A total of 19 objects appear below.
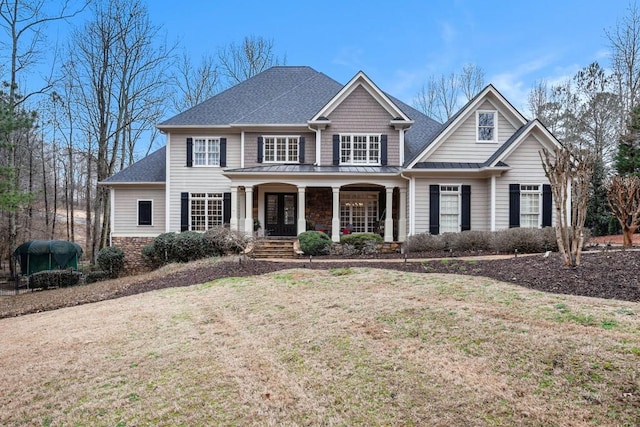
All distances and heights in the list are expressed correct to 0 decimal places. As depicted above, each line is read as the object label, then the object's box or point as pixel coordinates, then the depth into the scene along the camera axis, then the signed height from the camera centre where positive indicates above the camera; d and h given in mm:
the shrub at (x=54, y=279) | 15370 -2608
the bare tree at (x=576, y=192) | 8305 +558
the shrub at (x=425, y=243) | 14383 -1002
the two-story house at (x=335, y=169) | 15586 +2060
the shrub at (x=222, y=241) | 13926 -976
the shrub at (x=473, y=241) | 14055 -919
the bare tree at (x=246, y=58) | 32688 +13411
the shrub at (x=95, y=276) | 16453 -2649
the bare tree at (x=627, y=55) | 24734 +10790
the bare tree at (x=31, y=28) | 18969 +9296
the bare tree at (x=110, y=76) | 23484 +8883
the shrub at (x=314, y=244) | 14602 -1077
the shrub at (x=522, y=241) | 13117 -830
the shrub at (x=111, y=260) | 17266 -2055
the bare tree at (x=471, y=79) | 34844 +12454
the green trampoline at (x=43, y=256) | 18859 -2034
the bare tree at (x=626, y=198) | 13031 +670
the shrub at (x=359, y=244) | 14855 -1096
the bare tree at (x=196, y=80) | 31719 +11238
